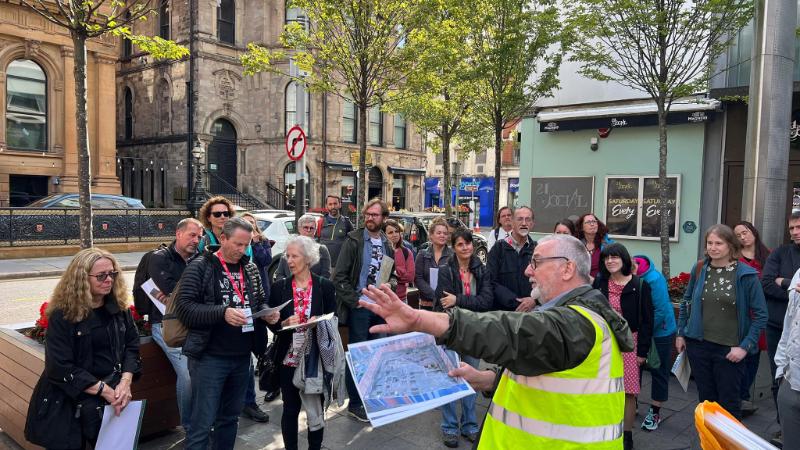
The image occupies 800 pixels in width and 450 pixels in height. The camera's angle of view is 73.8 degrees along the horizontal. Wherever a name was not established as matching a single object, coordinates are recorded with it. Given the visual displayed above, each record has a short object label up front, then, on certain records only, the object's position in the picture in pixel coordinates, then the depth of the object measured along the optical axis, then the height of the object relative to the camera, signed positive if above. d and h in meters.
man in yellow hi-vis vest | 1.89 -0.56
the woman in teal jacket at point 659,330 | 4.88 -1.23
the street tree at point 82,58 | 6.08 +1.52
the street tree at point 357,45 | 10.27 +3.00
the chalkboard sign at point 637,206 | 12.45 -0.17
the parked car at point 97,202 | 18.61 -0.52
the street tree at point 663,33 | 8.77 +2.85
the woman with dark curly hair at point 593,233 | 6.43 -0.43
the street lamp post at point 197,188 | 20.67 +0.07
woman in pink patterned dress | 4.77 -0.90
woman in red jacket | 5.88 -0.82
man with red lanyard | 3.65 -0.98
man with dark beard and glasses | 5.38 -0.79
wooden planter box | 4.21 -1.61
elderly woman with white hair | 4.08 -1.22
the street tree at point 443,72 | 11.20 +2.92
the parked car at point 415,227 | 15.80 -0.98
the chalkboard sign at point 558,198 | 13.62 -0.03
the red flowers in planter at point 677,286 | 7.66 -1.27
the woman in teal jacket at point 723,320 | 4.30 -0.99
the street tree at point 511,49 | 11.33 +3.21
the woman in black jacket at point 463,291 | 4.80 -0.92
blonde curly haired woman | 3.30 -1.09
